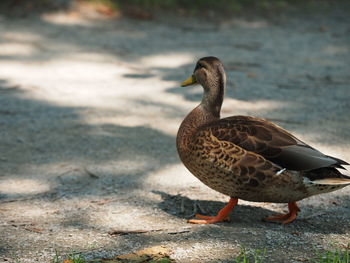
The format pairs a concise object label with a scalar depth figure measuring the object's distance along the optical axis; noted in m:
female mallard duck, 6.81
